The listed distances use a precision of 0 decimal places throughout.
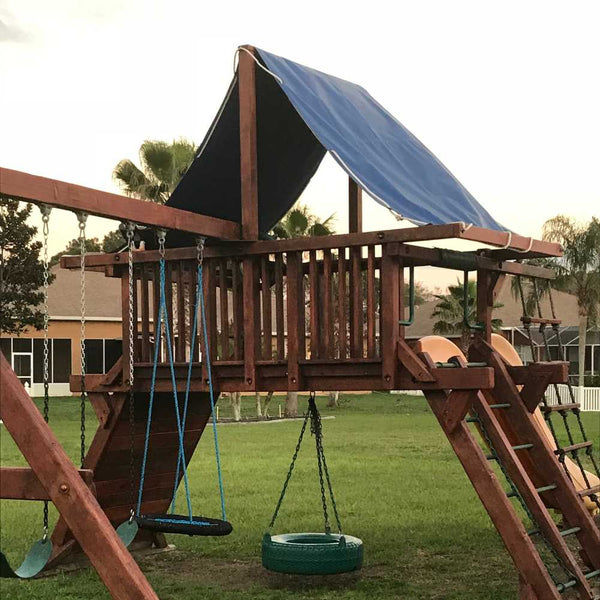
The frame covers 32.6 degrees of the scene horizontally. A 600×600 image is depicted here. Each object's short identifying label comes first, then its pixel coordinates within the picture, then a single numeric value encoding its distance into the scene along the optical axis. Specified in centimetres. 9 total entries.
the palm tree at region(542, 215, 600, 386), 4256
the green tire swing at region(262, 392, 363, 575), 809
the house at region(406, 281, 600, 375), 4666
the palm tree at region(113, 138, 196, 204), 3181
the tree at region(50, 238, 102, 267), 6569
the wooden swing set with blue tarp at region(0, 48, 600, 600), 559
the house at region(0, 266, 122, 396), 3931
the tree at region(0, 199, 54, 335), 3397
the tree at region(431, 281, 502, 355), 3700
